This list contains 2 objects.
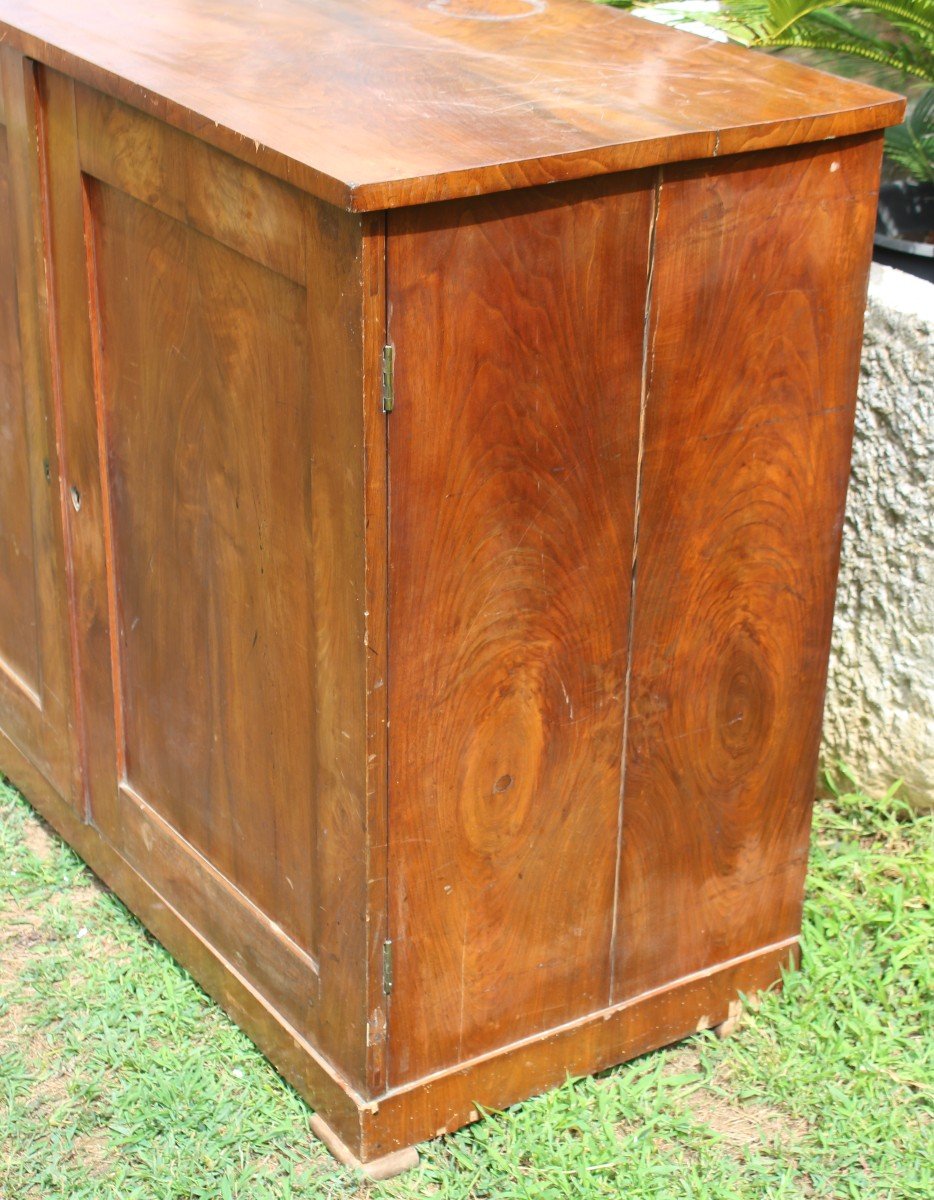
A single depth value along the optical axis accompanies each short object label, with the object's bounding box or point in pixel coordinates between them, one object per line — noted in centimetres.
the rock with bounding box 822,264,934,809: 301
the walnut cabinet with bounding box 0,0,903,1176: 213
